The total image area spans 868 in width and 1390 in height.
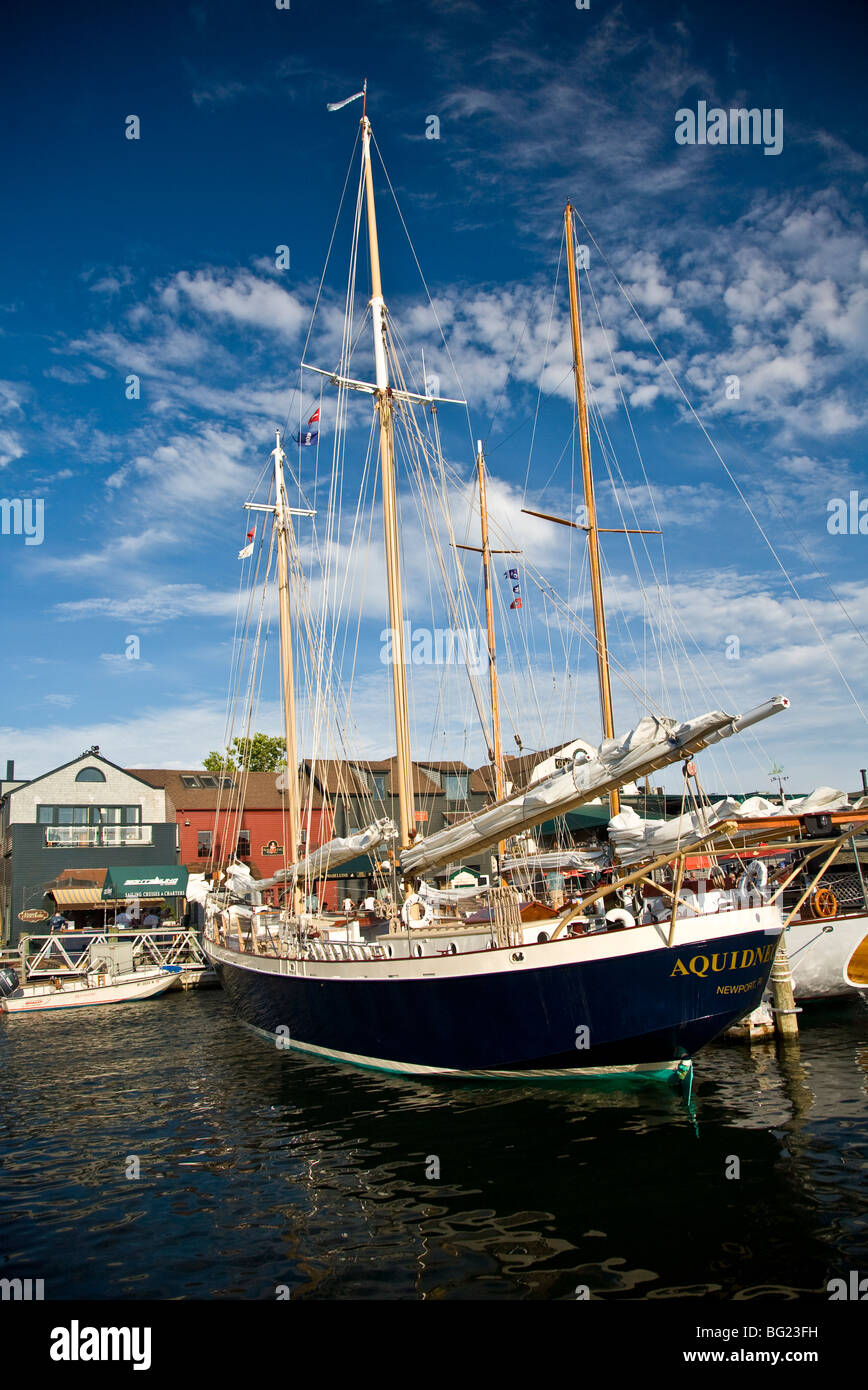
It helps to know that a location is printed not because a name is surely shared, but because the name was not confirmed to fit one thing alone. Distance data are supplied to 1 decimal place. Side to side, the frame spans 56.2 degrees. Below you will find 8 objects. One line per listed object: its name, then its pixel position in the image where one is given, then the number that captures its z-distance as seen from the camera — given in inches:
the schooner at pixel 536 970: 521.3
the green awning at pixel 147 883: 1851.6
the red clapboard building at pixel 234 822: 2260.1
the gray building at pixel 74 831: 1953.7
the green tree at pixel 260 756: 2773.1
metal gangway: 1393.9
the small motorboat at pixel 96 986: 1284.4
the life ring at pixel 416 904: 708.0
